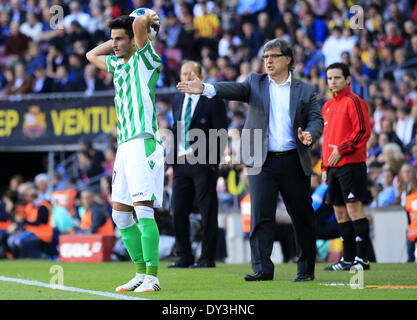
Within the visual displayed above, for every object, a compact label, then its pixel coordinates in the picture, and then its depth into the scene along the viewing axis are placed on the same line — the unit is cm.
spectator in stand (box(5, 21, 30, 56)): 2228
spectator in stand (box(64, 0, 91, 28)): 2162
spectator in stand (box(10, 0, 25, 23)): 2322
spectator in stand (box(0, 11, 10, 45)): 2327
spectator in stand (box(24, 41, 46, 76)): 2123
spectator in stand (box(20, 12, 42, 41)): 2258
